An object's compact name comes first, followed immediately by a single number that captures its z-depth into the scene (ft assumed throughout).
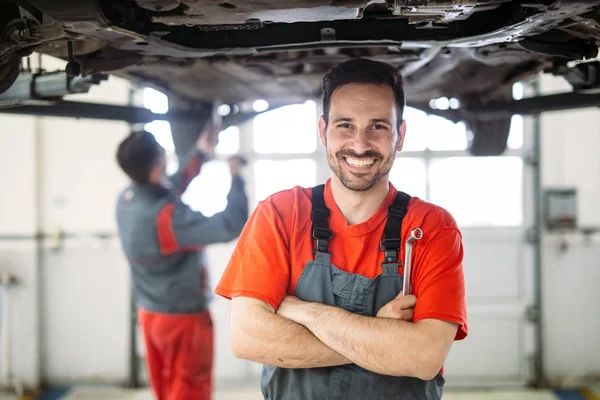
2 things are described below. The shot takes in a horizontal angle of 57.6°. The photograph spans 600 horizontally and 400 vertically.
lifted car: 4.49
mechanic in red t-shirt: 4.47
